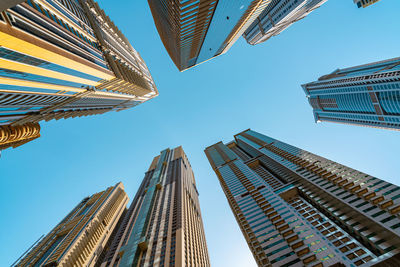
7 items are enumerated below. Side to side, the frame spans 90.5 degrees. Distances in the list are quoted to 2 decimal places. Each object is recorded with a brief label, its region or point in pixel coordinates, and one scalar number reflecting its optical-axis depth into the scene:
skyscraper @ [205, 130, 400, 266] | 45.75
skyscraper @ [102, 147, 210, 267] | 67.44
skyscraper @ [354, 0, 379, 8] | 136.85
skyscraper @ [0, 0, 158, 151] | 27.32
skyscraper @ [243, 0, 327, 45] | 127.54
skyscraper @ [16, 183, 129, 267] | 98.62
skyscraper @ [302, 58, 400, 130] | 104.38
